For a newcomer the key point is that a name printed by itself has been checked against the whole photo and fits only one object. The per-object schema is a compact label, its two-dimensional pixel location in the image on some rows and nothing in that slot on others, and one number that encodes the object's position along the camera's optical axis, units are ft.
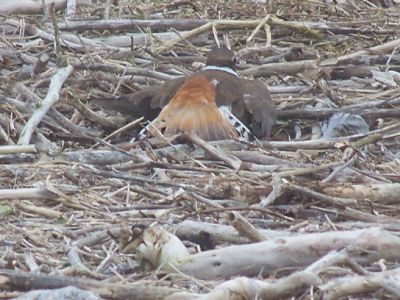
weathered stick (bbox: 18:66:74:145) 45.37
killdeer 47.88
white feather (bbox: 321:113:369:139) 48.37
